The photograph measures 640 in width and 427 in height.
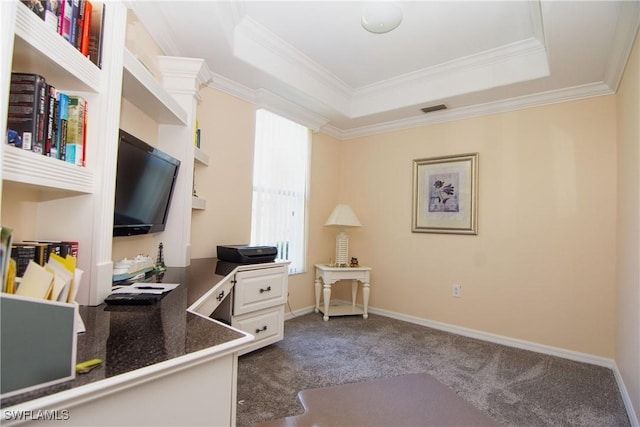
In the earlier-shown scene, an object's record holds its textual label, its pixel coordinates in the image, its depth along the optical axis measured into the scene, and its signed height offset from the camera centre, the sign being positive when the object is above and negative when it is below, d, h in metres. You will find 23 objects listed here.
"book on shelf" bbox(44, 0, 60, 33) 0.95 +0.65
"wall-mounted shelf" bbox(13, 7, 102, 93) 0.85 +0.50
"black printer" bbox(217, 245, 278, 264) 2.32 -0.22
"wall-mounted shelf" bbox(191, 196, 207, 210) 2.32 +0.16
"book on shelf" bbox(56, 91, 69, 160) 1.04 +0.33
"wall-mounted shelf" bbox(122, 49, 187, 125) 1.41 +0.69
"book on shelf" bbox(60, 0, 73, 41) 1.03 +0.68
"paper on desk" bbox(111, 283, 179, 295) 1.32 -0.30
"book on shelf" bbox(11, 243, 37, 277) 0.96 -0.11
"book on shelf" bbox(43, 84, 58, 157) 0.99 +0.30
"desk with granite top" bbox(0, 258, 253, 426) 0.57 -0.33
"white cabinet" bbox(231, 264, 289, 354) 2.21 -0.59
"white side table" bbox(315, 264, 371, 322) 3.41 -0.63
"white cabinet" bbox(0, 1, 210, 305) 0.86 +0.18
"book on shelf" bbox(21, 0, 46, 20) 0.89 +0.63
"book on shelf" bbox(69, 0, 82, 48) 1.06 +0.68
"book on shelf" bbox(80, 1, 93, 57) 1.11 +0.70
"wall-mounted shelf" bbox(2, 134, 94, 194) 0.82 +0.14
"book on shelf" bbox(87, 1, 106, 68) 1.17 +0.72
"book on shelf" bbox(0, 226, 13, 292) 0.59 -0.06
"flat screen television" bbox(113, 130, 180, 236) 1.47 +0.19
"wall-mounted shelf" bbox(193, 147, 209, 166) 2.31 +0.52
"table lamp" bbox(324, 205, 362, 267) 3.56 +0.05
